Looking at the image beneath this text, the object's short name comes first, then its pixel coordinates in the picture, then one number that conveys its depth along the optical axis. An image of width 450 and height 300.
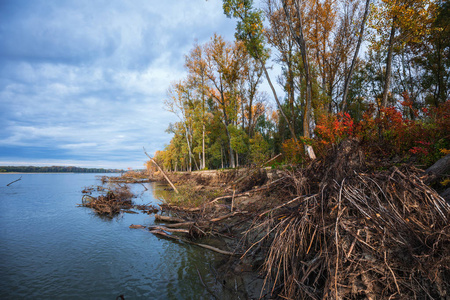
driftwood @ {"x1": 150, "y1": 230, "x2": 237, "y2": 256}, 5.48
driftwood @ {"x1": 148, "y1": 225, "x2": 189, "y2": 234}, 7.13
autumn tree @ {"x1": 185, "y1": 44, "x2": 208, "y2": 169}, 26.67
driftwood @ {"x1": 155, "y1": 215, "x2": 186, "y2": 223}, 8.75
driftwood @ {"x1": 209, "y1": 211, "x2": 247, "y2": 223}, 7.29
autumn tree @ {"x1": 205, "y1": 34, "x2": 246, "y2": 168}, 23.48
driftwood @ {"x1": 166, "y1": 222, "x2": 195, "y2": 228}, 7.19
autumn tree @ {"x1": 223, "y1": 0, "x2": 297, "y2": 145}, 13.29
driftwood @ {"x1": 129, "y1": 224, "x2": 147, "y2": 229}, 8.66
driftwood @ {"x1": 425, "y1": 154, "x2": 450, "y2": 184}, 3.97
